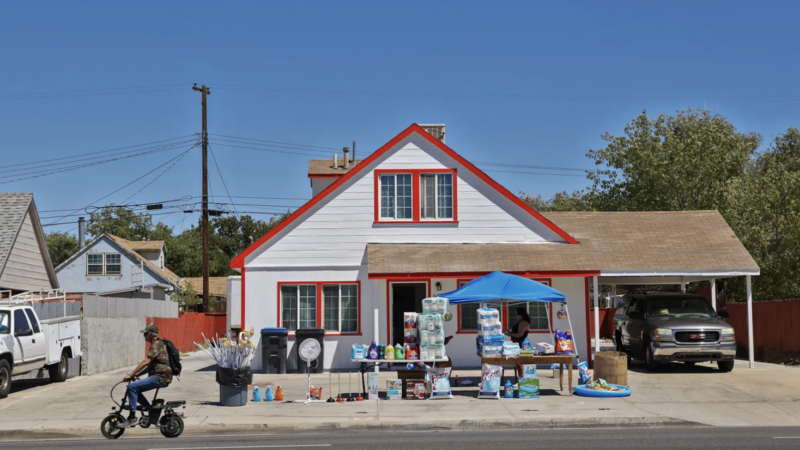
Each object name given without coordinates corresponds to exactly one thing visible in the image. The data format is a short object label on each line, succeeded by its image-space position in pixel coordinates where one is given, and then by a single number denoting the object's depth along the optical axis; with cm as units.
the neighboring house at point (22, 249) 2692
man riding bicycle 1238
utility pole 3450
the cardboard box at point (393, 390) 1675
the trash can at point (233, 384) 1588
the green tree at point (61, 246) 8369
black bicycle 1259
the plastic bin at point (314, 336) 2234
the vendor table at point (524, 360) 1670
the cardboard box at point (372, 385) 1667
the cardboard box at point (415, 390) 1688
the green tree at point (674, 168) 3734
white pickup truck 1829
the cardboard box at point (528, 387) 1686
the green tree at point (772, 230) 3015
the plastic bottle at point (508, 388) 1691
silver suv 2059
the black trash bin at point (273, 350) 2244
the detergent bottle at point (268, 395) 1697
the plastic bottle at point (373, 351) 1686
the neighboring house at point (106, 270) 5525
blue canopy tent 1761
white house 2284
